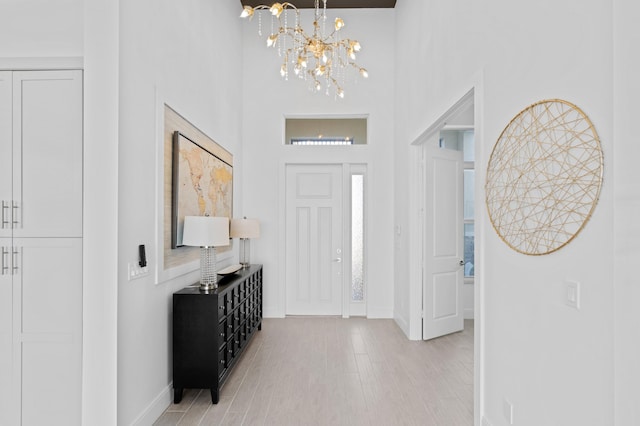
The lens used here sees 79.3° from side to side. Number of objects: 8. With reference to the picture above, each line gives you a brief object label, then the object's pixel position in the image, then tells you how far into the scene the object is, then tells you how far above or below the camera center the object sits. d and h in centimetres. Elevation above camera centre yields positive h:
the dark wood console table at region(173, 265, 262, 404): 299 -100
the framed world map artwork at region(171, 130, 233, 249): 316 +30
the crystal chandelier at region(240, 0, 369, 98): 577 +240
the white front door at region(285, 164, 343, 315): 586 -40
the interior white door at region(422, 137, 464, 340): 466 -35
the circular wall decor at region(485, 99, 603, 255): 167 +19
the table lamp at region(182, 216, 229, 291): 305 -20
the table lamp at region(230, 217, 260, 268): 494 -21
